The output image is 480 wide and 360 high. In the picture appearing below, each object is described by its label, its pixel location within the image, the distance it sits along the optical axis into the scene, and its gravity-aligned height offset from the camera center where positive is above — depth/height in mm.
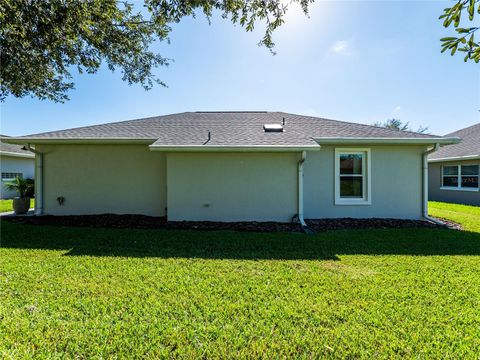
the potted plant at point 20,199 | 9285 -786
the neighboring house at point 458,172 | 14008 +588
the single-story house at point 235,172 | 7973 +276
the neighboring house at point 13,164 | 16112 +1015
